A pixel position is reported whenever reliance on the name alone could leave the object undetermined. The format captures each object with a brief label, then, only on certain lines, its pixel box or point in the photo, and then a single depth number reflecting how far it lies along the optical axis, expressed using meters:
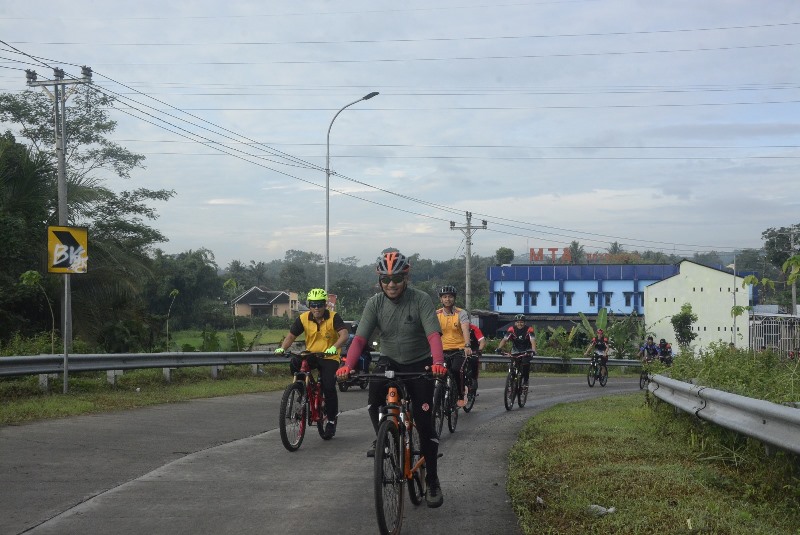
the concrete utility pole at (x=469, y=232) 52.49
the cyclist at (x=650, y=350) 24.98
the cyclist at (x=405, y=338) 6.57
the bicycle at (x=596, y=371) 26.03
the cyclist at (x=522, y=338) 16.12
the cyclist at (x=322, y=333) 10.58
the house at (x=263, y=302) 101.50
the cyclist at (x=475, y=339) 13.20
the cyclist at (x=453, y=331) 12.81
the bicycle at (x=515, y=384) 16.08
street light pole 32.66
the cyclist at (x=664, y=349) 25.46
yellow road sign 13.88
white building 64.19
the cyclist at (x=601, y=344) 26.39
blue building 79.94
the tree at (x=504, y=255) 94.69
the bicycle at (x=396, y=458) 5.57
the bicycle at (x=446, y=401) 11.27
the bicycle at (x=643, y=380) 23.36
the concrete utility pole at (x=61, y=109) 22.95
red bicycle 9.69
